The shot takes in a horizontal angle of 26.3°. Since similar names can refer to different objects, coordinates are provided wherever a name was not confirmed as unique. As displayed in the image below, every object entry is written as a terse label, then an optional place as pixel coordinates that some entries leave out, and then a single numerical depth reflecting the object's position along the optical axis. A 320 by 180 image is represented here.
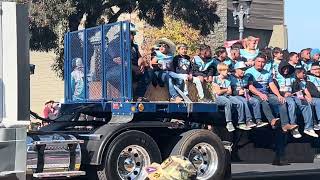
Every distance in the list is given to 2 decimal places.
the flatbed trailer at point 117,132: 8.97
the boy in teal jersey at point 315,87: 11.55
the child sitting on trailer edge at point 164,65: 10.58
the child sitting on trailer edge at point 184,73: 10.80
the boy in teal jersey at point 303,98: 11.39
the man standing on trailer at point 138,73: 10.16
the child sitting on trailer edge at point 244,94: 10.90
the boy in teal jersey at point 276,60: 11.82
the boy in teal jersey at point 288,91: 11.22
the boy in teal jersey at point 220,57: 11.82
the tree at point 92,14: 17.41
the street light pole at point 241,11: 22.18
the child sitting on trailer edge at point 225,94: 10.81
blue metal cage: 9.93
